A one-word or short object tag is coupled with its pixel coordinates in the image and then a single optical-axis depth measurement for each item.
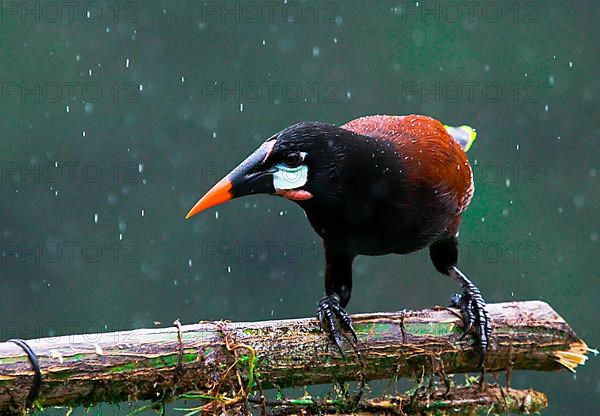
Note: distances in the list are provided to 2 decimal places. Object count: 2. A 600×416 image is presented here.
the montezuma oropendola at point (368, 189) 4.43
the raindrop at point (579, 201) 10.95
